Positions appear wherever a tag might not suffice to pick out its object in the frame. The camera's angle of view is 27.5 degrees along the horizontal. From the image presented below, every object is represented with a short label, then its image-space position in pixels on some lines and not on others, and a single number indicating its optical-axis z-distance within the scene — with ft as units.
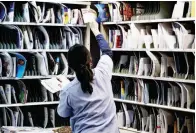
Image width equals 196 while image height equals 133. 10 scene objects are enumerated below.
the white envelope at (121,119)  14.71
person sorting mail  8.20
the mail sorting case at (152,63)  12.66
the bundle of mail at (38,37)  13.84
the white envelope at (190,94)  12.54
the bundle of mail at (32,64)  13.66
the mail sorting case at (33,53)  13.74
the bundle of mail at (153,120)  12.87
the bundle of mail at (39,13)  13.62
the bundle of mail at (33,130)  12.94
